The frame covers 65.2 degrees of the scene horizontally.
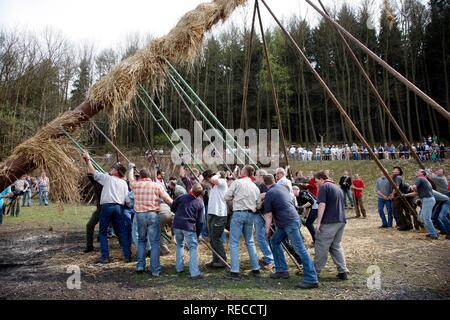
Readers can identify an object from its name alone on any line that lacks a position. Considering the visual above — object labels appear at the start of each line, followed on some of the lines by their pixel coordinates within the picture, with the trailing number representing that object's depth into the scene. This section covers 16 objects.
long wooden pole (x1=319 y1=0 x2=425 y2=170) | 6.87
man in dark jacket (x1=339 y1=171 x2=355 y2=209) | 14.84
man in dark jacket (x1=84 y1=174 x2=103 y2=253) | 7.70
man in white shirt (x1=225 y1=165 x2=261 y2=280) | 6.05
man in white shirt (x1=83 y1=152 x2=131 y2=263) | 6.77
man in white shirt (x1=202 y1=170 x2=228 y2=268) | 6.41
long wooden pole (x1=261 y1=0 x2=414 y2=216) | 6.20
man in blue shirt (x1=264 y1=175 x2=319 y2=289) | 5.30
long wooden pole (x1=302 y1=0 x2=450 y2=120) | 4.37
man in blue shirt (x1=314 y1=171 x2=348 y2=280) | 5.64
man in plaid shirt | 6.06
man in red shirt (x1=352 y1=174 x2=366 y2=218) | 13.60
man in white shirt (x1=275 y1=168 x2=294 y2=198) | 6.20
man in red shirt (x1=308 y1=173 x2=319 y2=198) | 10.00
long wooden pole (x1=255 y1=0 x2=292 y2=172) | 7.16
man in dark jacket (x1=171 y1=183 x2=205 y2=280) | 5.89
